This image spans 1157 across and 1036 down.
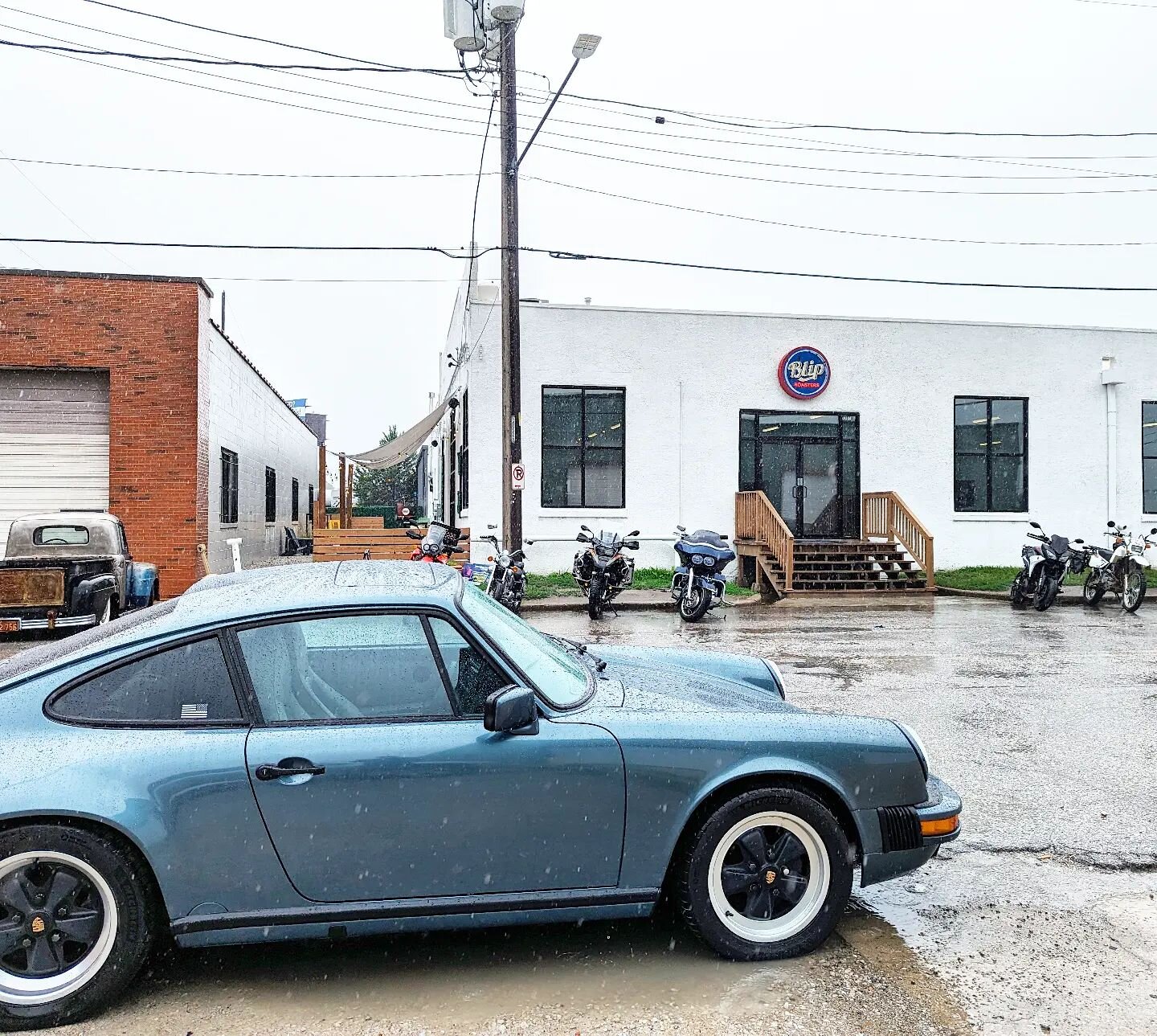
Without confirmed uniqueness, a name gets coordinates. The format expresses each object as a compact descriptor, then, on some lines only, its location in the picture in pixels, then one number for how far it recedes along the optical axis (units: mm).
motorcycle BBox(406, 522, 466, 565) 15578
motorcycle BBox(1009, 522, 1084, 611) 15844
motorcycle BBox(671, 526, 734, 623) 14617
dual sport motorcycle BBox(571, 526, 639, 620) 15148
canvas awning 26219
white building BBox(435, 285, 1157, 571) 20484
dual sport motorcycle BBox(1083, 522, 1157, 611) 15680
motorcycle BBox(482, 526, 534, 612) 14586
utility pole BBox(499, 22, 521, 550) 16625
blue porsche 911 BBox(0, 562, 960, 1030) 3107
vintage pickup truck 11484
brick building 16203
